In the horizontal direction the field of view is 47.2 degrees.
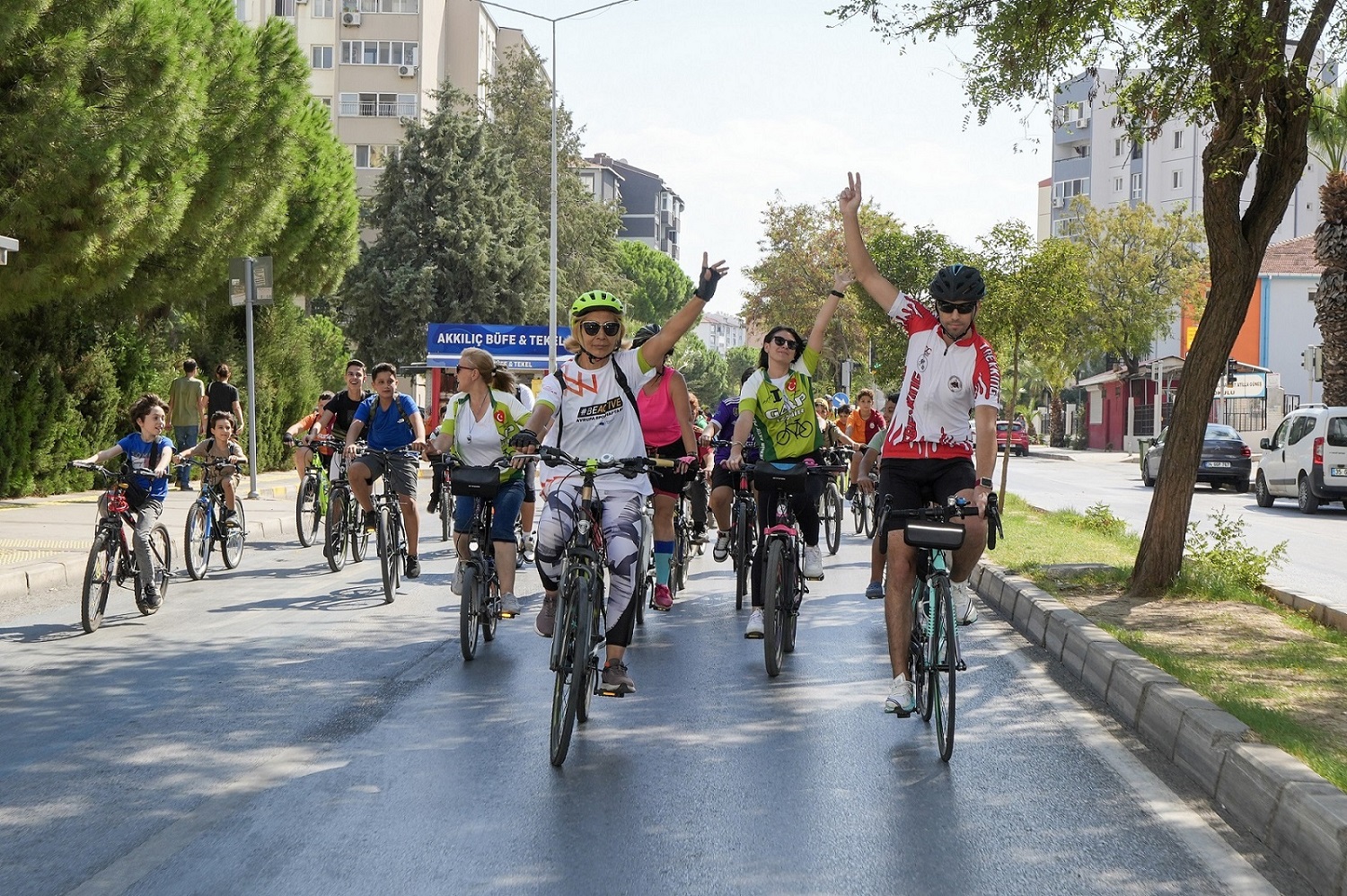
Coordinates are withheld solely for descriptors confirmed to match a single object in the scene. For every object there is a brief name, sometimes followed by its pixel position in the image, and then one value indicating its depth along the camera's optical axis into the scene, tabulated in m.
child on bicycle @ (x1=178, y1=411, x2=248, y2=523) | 13.16
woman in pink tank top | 10.06
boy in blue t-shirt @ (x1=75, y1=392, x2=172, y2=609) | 10.41
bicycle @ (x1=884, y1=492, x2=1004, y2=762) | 6.26
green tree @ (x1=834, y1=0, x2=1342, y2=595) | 10.80
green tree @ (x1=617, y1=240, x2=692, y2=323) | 109.69
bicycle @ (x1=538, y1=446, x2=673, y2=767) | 6.11
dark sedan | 33.16
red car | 63.94
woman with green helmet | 6.68
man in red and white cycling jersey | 6.57
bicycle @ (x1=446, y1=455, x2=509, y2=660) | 8.42
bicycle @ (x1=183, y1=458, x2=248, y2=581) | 12.98
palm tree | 32.34
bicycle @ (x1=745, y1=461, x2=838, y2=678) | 8.23
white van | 25.42
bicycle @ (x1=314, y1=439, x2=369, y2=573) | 13.11
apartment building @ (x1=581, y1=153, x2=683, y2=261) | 140.75
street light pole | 37.69
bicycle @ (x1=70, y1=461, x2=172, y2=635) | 9.83
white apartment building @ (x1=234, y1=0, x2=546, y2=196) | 68.06
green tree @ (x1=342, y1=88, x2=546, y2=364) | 52.03
